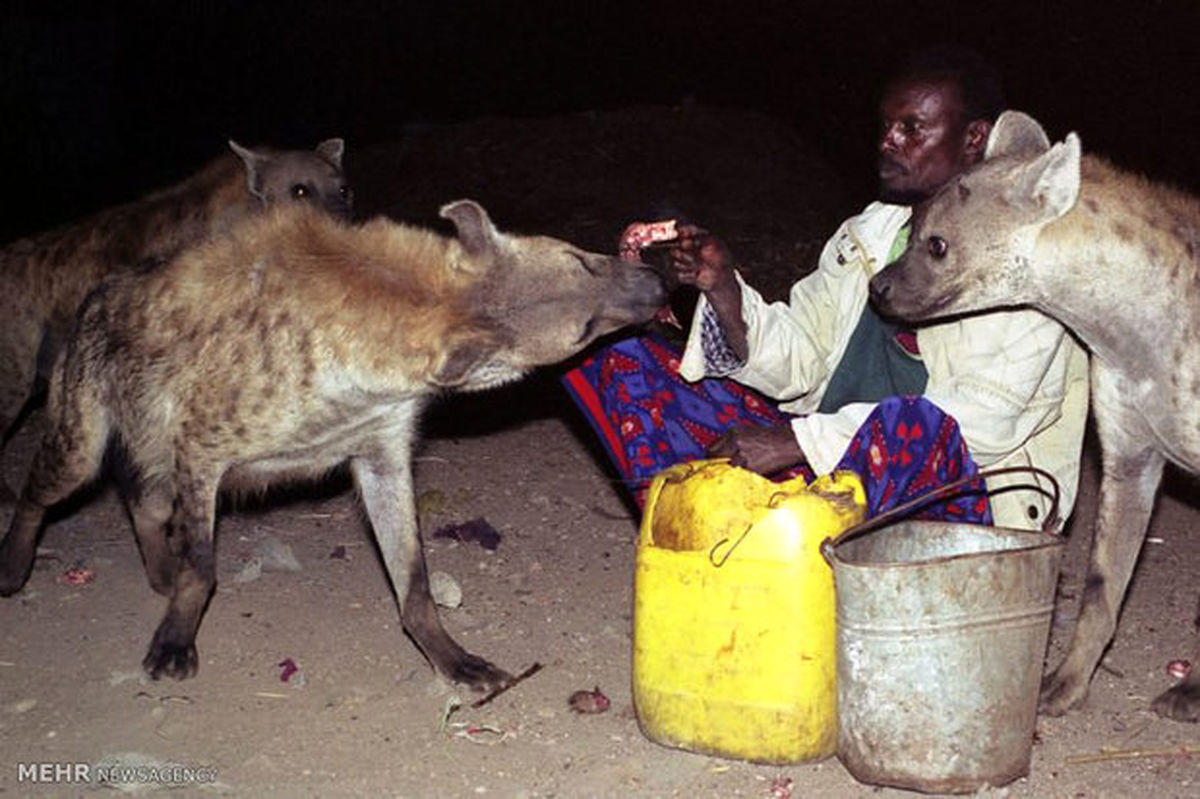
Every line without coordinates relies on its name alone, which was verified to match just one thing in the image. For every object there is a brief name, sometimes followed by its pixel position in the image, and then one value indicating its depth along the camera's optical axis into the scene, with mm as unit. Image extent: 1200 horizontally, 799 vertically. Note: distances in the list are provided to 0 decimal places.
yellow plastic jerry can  2529
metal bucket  2432
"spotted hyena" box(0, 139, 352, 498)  4617
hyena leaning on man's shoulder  2840
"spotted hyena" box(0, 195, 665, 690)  2922
